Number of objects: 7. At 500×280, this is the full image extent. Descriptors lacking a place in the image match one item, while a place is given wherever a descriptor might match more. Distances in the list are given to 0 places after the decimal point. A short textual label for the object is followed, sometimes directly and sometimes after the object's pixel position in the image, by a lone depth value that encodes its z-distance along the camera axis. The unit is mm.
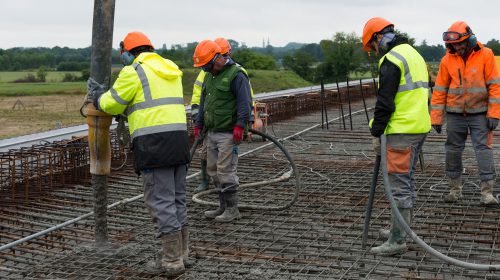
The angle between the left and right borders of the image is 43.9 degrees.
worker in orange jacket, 5555
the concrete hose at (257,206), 5652
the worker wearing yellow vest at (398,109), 4234
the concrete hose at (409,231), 3848
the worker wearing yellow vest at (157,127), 3992
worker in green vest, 5160
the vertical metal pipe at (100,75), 4531
